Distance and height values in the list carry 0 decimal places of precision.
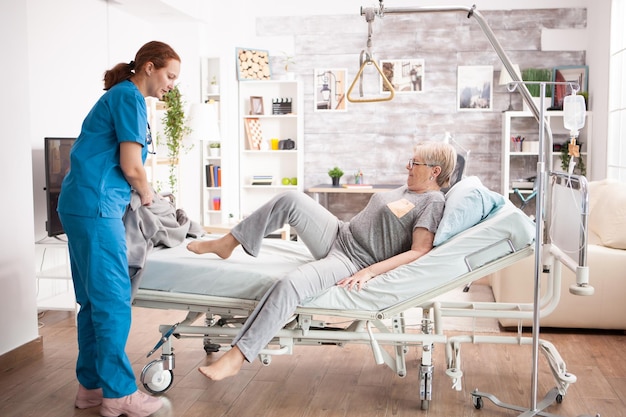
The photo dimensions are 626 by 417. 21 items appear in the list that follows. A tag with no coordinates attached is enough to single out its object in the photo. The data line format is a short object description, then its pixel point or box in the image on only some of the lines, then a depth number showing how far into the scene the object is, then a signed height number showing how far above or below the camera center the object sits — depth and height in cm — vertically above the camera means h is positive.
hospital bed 286 -60
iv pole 270 -11
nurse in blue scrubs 277 -22
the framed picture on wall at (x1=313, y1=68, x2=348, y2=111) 698 +51
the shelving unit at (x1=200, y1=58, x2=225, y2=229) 687 -14
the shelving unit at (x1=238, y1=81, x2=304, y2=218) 697 +2
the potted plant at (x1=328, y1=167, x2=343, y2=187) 675 -29
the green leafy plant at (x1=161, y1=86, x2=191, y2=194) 616 +16
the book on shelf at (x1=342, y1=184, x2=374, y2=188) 672 -39
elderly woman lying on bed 283 -39
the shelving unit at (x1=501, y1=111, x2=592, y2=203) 639 -2
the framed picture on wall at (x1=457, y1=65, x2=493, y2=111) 673 +51
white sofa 401 -78
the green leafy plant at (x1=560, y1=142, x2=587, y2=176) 635 -17
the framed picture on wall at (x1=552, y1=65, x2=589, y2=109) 643 +58
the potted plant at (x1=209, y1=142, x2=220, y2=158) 695 -5
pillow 300 -27
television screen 431 -16
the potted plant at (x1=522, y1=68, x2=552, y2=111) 644 +59
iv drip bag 268 +11
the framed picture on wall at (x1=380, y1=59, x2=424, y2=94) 682 +64
